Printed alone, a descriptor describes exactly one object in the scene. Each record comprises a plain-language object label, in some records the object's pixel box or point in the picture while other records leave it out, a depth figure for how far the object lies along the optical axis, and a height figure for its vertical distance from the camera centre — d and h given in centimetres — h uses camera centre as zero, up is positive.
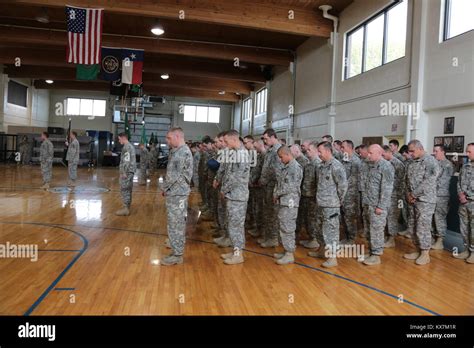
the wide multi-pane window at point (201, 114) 2947 +363
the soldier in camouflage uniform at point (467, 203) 524 -46
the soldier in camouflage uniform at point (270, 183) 577 -33
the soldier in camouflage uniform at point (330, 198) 488 -43
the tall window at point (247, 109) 2378 +341
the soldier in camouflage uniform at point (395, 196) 607 -48
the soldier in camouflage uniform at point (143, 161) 1548 -14
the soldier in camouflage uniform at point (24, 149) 2175 +22
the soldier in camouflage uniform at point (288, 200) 485 -47
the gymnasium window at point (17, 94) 2226 +361
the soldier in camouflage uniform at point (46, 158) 1133 -13
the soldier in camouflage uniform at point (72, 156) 1201 -4
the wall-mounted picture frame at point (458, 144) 657 +46
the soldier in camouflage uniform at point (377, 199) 489 -42
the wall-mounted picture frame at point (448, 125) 683 +81
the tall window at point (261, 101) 1996 +332
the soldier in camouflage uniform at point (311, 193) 570 -44
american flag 950 +311
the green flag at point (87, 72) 1380 +304
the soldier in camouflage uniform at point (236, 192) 491 -40
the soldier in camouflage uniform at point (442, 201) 606 -51
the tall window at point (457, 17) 639 +268
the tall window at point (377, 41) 837 +311
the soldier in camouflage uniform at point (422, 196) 516 -38
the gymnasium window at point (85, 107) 2803 +359
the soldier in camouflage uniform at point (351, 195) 598 -48
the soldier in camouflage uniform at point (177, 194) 469 -43
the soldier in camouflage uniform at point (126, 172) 775 -31
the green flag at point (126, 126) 1837 +155
